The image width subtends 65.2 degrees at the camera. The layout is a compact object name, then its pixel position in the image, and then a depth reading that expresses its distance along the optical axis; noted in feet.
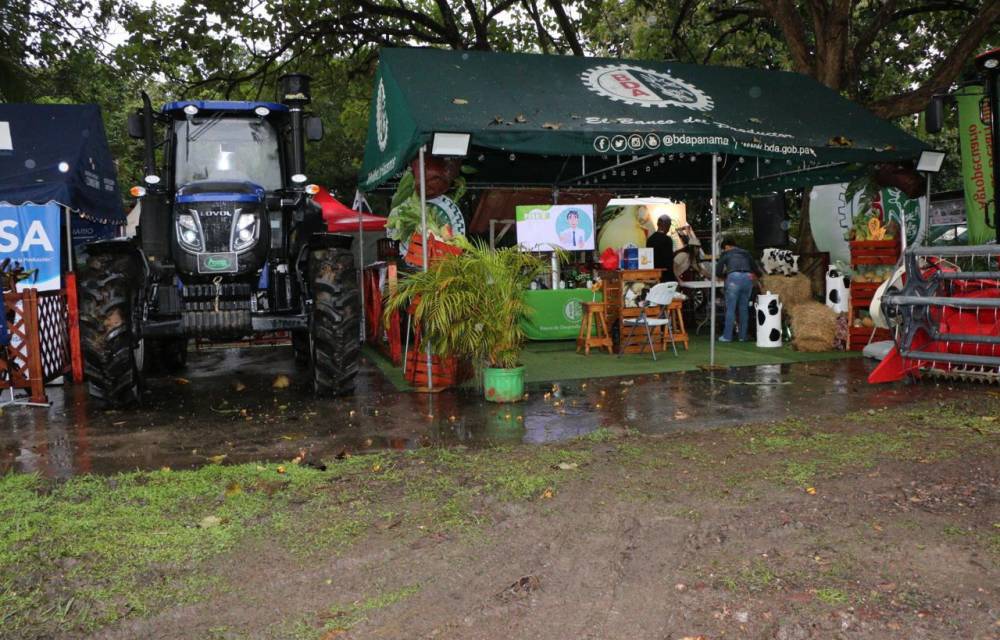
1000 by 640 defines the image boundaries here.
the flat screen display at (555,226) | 37.91
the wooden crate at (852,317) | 33.19
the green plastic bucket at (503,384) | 23.59
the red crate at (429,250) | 25.57
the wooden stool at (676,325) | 35.19
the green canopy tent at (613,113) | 26.40
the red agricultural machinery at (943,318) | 22.96
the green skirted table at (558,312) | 37.29
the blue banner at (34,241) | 32.65
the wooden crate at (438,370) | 26.07
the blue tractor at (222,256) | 22.40
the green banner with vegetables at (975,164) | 30.60
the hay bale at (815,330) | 33.63
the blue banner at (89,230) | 41.57
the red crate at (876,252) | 32.94
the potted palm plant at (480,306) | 22.74
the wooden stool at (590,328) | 33.86
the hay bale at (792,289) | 37.93
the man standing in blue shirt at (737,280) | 37.55
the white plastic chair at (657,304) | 31.45
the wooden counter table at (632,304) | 33.63
